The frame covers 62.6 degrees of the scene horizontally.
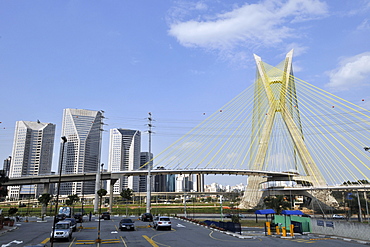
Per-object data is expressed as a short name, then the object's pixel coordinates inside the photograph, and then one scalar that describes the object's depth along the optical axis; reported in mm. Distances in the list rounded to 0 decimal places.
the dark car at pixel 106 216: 54522
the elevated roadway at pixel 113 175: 82625
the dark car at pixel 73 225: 32003
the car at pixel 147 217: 46934
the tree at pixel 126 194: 70938
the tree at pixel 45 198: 63981
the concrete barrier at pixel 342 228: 25844
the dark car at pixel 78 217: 43572
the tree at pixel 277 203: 62338
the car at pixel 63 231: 24844
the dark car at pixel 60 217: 44109
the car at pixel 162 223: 33500
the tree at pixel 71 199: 67875
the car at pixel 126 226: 32625
